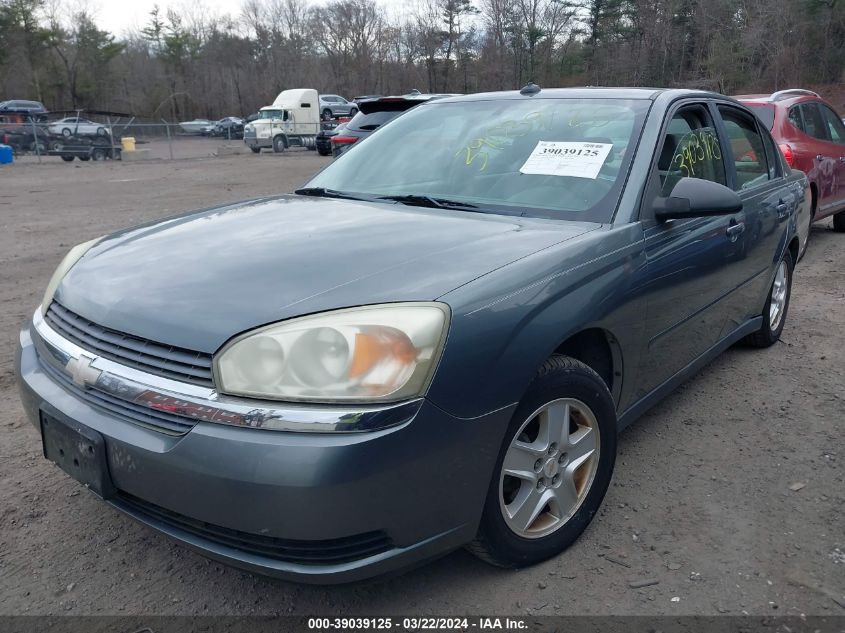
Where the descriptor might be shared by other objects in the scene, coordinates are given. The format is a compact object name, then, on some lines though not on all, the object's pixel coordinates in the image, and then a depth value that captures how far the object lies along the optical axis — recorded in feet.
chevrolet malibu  5.71
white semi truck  100.22
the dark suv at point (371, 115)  32.58
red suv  23.18
